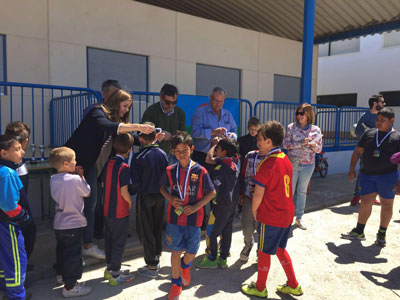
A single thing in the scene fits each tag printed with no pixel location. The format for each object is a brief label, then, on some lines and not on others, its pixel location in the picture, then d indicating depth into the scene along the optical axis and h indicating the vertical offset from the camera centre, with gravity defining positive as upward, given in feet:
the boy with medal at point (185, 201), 9.85 -2.34
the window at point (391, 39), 51.70 +14.78
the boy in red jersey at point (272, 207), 9.70 -2.46
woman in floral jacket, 15.70 -0.94
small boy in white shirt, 9.53 -2.76
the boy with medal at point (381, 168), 14.16 -1.80
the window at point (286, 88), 38.09 +4.79
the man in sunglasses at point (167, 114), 12.92 +0.47
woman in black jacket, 10.41 -0.35
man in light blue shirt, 14.34 +0.13
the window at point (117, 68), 25.34 +4.67
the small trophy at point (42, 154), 15.65 -1.53
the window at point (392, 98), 50.81 +5.04
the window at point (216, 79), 31.83 +4.85
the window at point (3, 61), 21.49 +4.13
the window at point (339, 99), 57.98 +5.43
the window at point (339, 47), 57.11 +15.09
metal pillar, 26.13 +6.32
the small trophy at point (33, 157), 15.38 -1.66
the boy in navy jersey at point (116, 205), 10.37 -2.64
